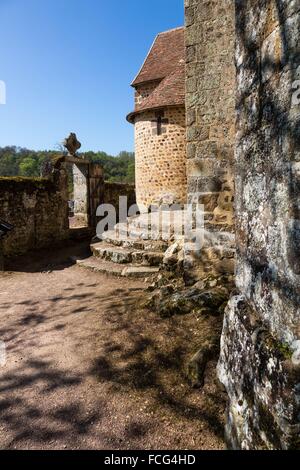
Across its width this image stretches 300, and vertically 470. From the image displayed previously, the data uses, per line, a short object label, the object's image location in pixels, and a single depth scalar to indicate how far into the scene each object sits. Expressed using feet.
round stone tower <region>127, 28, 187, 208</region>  39.78
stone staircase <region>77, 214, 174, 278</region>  21.88
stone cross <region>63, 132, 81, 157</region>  37.45
